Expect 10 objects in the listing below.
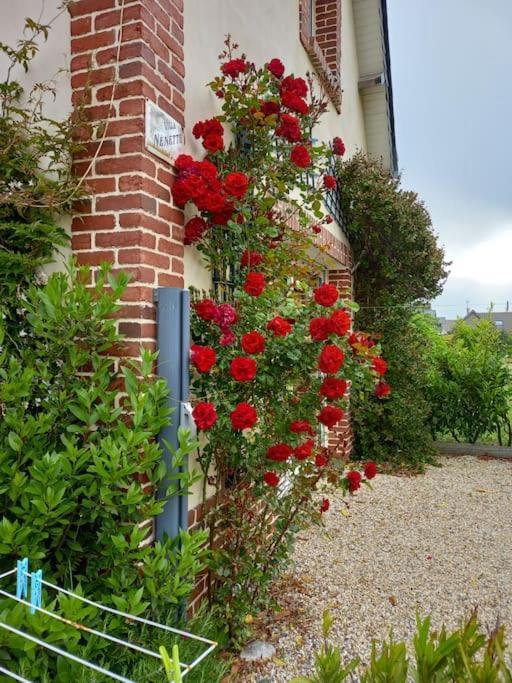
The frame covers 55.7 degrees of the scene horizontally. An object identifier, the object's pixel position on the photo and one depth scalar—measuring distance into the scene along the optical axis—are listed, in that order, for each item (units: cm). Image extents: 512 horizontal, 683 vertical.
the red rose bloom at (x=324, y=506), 255
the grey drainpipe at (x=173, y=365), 221
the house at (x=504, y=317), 4547
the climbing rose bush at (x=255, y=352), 231
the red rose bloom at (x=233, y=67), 257
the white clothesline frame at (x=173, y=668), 88
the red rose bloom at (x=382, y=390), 286
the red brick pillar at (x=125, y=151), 215
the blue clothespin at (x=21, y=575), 150
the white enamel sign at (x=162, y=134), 218
